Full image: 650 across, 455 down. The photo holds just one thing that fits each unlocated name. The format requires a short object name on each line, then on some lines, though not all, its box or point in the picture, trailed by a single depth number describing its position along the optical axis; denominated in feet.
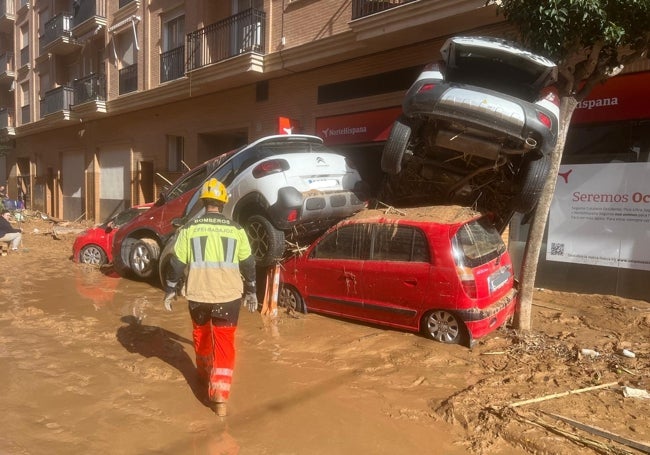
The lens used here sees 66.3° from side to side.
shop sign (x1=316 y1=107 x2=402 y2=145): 33.04
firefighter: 12.32
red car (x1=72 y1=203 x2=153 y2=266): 32.50
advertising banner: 23.75
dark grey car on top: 16.25
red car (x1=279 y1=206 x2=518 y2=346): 16.20
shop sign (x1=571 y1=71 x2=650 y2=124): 23.32
